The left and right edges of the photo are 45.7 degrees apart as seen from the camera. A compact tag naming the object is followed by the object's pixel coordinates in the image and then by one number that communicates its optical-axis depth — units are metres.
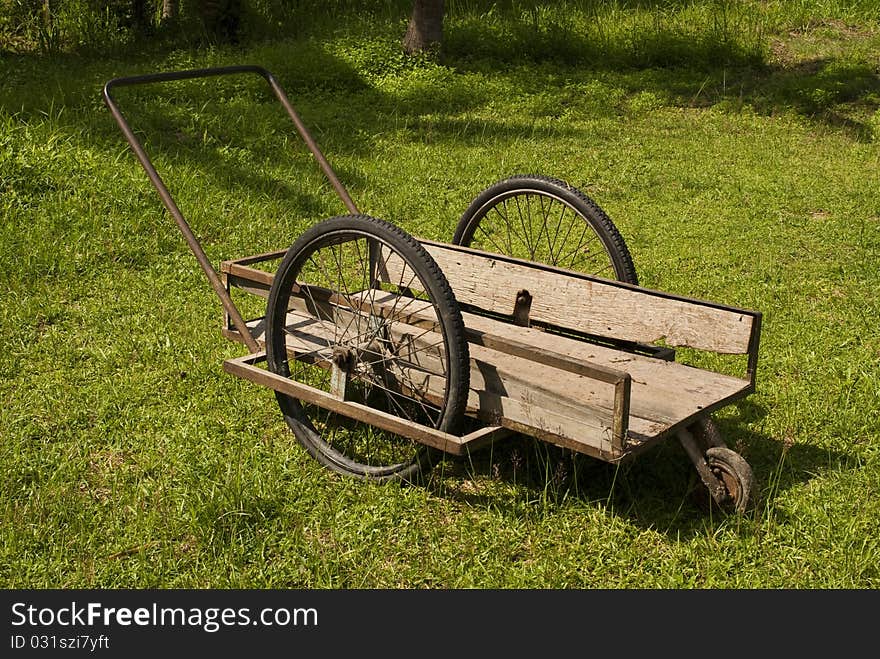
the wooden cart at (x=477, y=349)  3.30
